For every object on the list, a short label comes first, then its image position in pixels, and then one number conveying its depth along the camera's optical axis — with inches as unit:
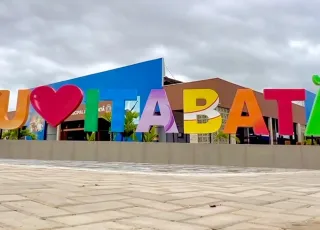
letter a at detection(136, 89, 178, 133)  659.4
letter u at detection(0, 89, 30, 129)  733.3
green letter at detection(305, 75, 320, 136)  583.5
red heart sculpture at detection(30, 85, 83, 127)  692.1
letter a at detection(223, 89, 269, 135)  606.9
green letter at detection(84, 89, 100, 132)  694.5
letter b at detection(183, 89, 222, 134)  631.0
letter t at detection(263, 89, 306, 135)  594.2
